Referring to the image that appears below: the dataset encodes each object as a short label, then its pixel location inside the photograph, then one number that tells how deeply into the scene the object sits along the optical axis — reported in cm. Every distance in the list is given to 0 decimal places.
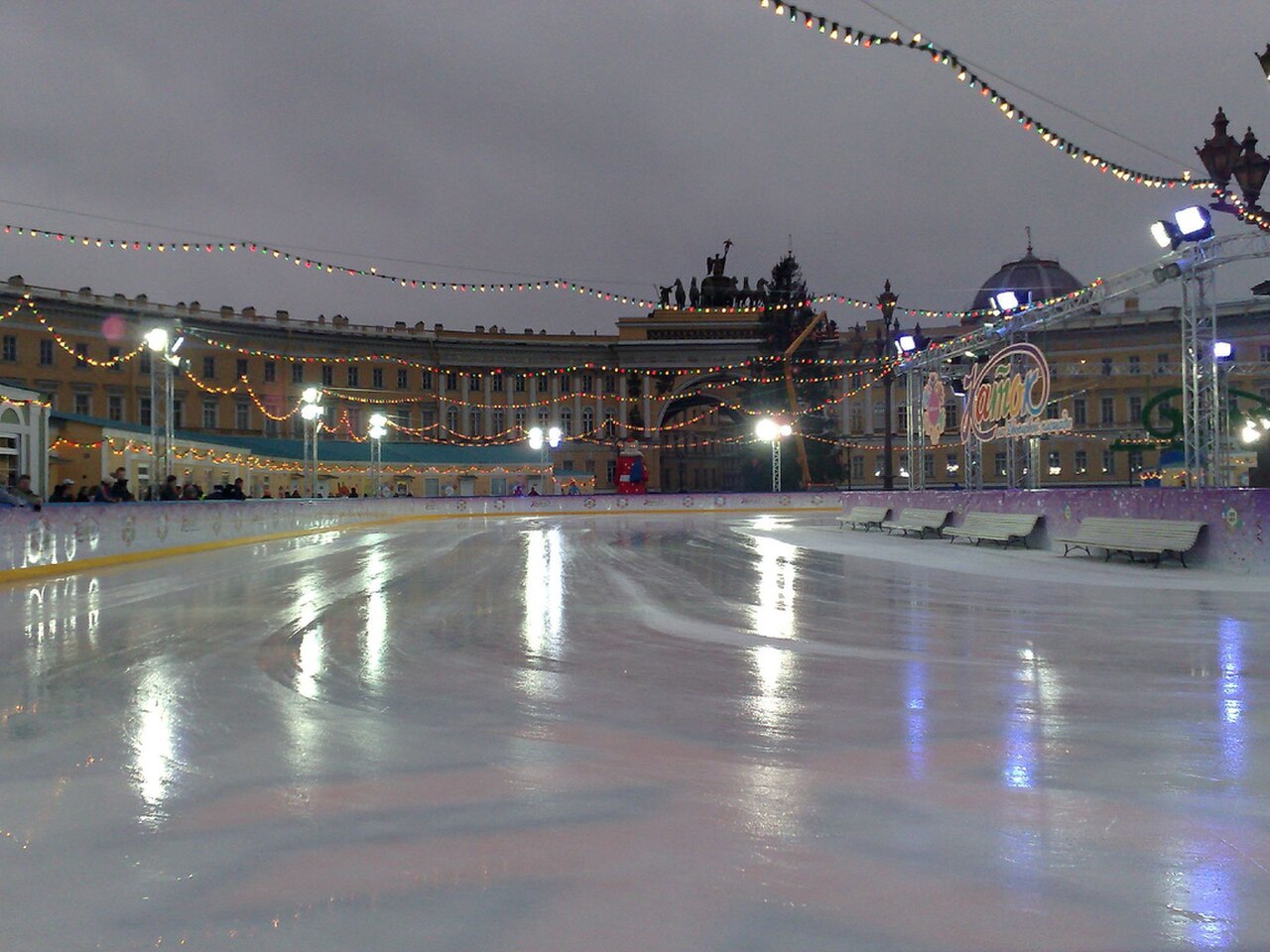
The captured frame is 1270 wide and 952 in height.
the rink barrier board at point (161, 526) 1532
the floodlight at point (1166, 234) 1659
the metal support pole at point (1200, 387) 1600
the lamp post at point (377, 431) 4247
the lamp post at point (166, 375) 2097
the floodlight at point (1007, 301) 2269
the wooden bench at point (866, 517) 2814
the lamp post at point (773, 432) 4403
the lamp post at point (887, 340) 3488
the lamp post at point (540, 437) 5300
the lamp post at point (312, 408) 3568
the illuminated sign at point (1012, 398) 2063
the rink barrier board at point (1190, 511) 1327
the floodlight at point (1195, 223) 1585
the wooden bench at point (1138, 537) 1422
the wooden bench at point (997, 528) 1889
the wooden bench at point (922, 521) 2334
